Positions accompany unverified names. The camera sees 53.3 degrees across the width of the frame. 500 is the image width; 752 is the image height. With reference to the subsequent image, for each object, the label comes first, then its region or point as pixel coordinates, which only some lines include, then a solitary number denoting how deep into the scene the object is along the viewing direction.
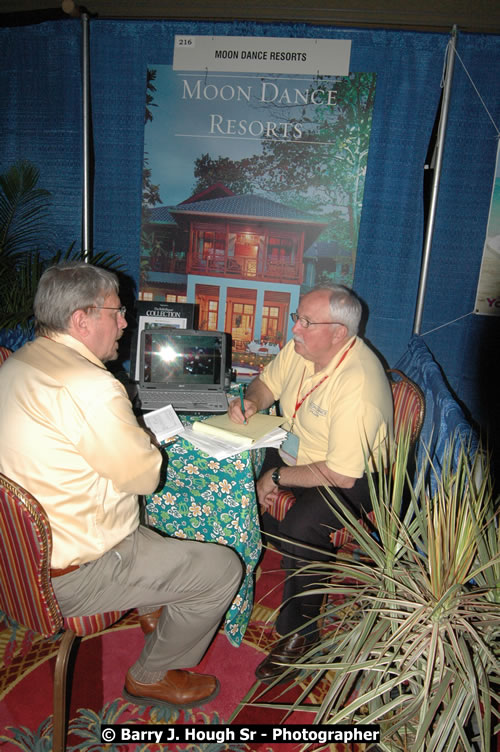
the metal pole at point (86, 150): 2.94
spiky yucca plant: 0.97
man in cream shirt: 1.30
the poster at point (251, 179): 2.87
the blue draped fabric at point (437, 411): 1.67
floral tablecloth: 1.73
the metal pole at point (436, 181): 2.70
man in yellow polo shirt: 1.83
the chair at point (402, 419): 1.98
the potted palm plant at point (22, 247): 2.77
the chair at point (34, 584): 1.19
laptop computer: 2.26
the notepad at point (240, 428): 1.81
